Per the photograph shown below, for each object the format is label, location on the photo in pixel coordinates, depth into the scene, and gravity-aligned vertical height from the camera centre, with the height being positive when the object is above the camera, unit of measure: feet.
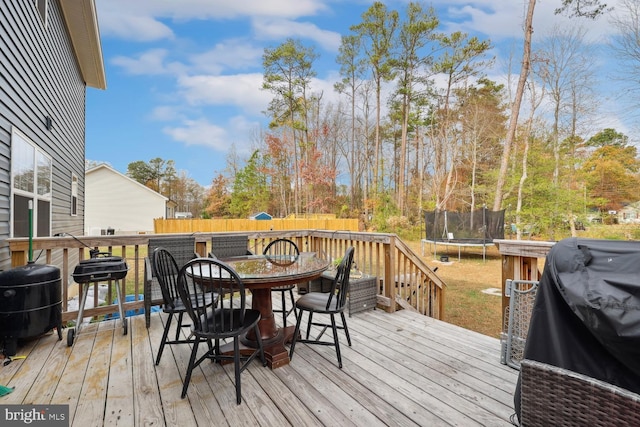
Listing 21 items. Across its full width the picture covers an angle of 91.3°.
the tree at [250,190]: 71.05 +5.85
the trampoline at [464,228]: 35.09 -1.49
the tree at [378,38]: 50.03 +29.34
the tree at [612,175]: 31.22 +4.26
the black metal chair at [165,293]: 7.53 -1.99
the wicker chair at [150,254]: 9.94 -1.51
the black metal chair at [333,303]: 7.86 -2.36
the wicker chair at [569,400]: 3.24 -2.08
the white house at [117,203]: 65.36 +2.61
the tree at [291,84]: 54.70 +23.84
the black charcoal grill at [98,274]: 9.33 -1.77
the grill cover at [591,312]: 3.62 -1.21
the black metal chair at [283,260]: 9.83 -1.43
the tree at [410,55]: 49.42 +26.53
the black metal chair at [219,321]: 6.37 -2.38
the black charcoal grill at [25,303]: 8.38 -2.42
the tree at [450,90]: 49.39 +21.47
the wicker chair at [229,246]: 12.10 -1.21
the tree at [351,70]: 53.93 +26.21
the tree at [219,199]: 80.19 +4.27
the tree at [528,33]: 29.45 +19.08
